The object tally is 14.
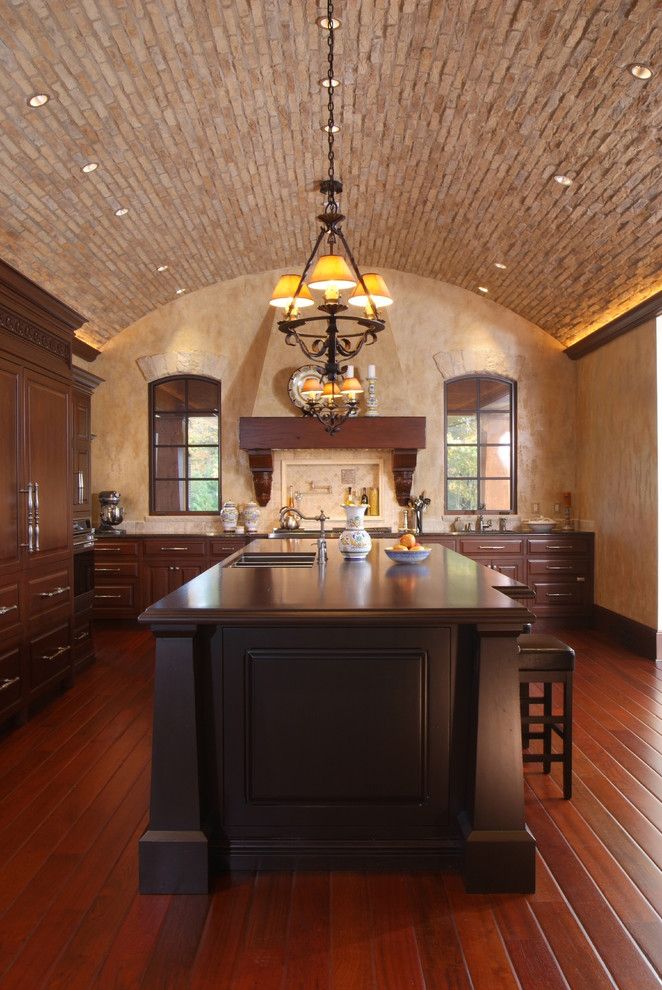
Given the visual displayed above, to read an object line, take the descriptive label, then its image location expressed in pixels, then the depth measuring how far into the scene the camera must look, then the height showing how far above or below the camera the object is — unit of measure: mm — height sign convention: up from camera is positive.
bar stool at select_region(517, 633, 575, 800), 3250 -797
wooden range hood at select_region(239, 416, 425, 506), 7551 +626
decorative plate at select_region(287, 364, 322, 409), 7586 +1154
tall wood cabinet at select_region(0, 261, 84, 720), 4215 +27
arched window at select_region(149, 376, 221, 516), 8133 +556
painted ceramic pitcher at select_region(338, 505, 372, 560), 4098 -265
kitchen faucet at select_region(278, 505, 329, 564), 3912 -307
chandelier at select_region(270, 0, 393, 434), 3117 +928
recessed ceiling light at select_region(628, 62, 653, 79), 3842 +2215
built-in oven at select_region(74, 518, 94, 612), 5527 -552
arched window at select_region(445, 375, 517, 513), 8141 +558
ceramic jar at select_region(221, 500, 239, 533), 7758 -230
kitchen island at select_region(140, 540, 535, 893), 2619 -865
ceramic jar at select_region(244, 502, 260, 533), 7766 -216
